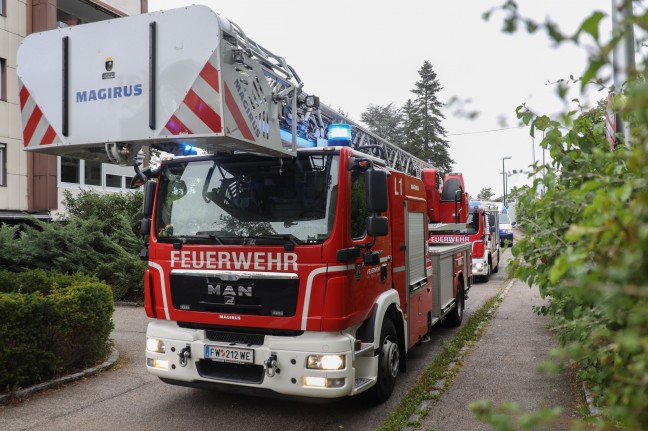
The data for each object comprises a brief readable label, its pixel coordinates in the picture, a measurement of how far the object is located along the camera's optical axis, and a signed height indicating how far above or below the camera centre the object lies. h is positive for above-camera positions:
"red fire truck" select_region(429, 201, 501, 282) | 14.16 -0.22
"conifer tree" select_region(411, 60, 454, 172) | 42.78 +8.96
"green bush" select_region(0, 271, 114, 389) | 5.33 -0.99
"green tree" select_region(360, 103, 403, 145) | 51.06 +10.86
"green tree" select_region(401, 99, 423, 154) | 42.84 +8.15
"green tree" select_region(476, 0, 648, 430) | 1.30 -0.07
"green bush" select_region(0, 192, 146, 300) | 11.86 -0.36
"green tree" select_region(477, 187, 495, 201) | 60.41 +4.14
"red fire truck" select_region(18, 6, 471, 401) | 4.09 +0.30
